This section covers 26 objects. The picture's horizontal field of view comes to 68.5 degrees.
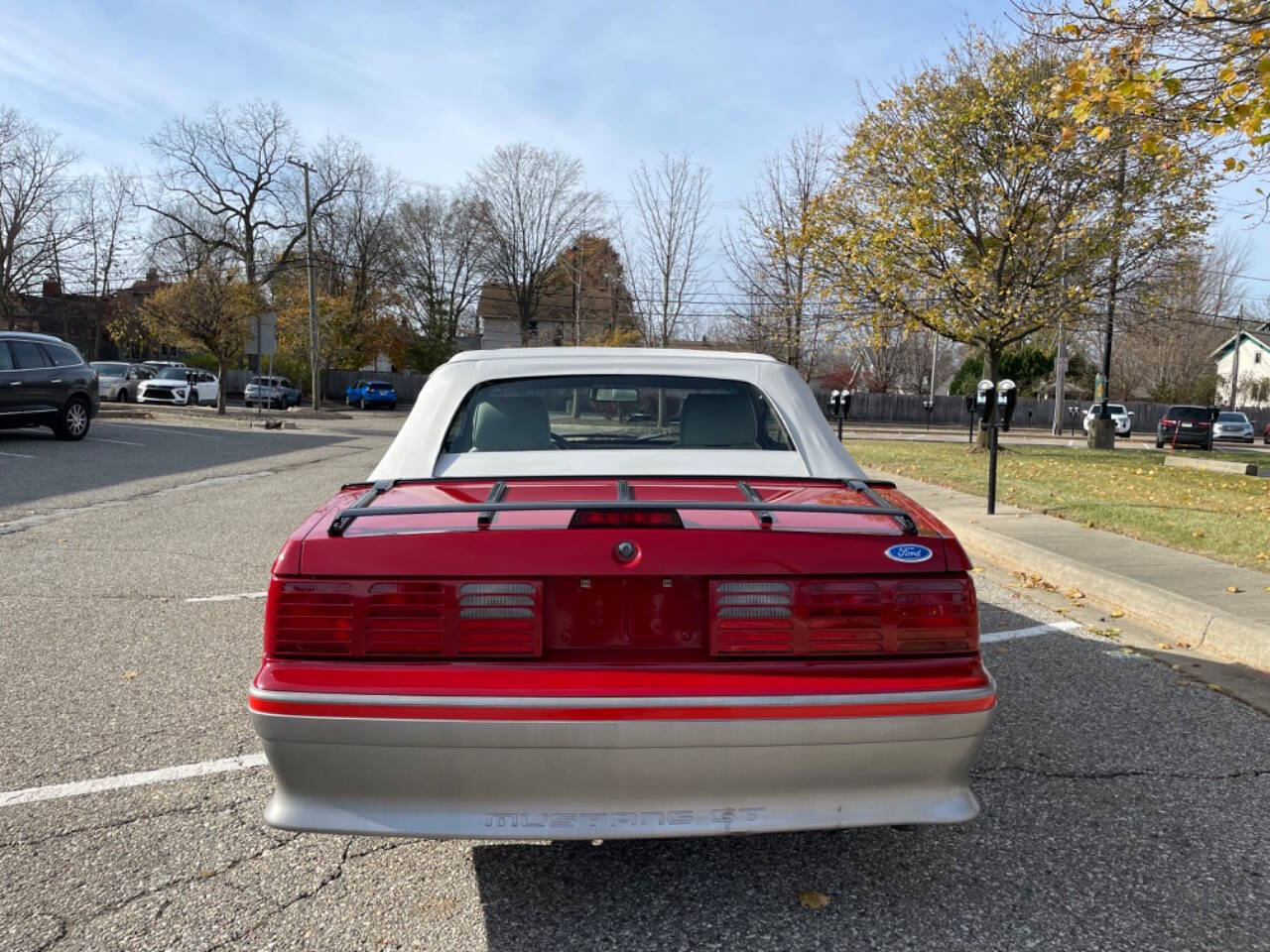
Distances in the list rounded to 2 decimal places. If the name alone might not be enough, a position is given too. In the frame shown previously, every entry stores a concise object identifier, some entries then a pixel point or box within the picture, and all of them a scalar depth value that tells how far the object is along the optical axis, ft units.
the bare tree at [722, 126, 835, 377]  70.08
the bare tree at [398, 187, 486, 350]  192.54
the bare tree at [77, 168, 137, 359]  183.54
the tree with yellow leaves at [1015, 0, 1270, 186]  23.45
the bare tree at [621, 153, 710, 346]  87.86
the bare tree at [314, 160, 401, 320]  182.60
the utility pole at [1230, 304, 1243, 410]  186.37
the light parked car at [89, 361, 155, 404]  119.31
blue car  160.56
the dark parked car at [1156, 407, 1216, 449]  101.55
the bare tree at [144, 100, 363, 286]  164.45
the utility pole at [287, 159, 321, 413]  109.70
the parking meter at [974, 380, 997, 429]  49.11
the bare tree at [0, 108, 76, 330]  135.54
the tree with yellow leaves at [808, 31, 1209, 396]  59.00
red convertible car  7.45
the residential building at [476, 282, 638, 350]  116.98
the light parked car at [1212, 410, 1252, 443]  132.05
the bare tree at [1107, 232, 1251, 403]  176.86
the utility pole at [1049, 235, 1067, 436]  108.81
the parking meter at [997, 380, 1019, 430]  37.88
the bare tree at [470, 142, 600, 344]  183.32
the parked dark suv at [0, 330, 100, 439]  50.42
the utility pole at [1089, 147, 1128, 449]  59.52
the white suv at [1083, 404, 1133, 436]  131.13
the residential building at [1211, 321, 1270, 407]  209.97
